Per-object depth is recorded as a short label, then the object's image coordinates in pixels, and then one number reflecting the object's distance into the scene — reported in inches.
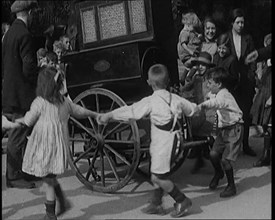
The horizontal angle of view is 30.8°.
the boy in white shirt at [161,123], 136.2
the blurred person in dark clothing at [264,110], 185.6
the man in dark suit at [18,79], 175.0
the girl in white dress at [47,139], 135.7
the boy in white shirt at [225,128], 156.9
